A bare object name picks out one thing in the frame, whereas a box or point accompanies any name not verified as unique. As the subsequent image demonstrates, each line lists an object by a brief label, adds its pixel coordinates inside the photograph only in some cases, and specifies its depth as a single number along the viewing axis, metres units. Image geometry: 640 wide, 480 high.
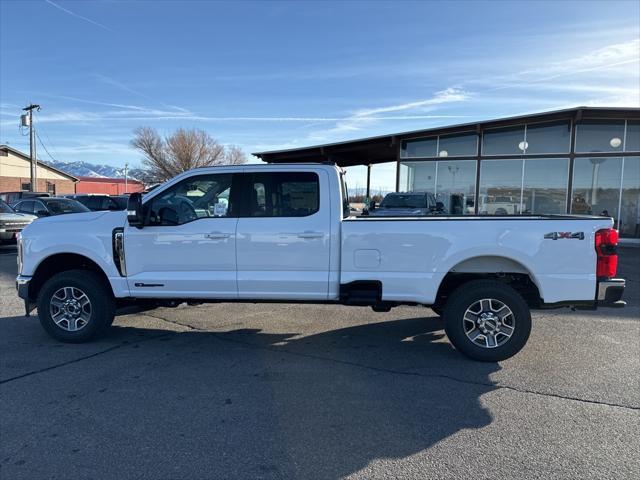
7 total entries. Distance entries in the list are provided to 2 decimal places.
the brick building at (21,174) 47.41
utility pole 37.87
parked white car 14.36
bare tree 53.47
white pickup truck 4.98
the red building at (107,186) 67.79
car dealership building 19.91
